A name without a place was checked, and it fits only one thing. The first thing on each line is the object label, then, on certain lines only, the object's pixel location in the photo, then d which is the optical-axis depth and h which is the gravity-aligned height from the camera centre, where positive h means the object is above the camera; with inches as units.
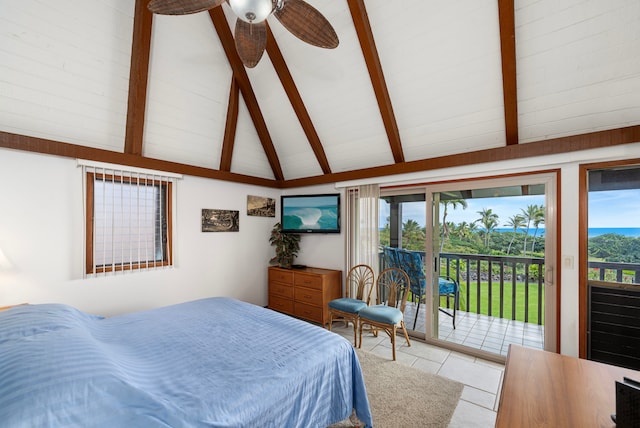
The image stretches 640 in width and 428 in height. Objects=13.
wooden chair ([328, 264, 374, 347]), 128.6 -44.8
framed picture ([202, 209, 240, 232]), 151.4 -4.3
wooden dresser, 149.8 -46.7
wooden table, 42.2 -32.9
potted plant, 173.8 -22.2
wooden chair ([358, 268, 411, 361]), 114.8 -44.6
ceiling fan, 59.6 +48.8
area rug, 78.1 -61.9
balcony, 119.2 -45.9
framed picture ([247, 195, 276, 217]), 174.6 +5.1
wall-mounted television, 165.0 +0.4
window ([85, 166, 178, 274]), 112.7 -3.2
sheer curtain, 148.3 -6.9
